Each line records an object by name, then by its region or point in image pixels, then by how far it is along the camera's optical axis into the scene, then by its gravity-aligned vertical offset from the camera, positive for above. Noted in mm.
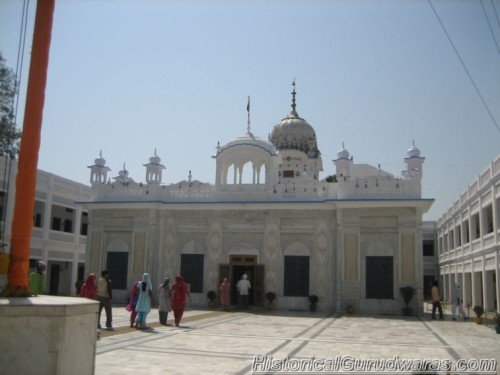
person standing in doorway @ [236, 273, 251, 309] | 20453 -771
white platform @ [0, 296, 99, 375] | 5922 -853
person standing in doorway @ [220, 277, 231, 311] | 19875 -935
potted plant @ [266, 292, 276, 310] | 20625 -1108
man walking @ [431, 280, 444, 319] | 18172 -717
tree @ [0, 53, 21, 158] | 23500 +7109
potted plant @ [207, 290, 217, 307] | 21172 -1130
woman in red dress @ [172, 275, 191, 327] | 14227 -809
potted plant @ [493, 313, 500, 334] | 13305 -1135
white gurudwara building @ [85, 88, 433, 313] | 19938 +1683
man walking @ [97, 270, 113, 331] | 13180 -639
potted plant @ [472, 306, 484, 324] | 16297 -1074
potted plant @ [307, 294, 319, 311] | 20156 -1102
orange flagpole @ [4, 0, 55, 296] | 6941 +1538
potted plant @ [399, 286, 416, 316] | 19103 -712
